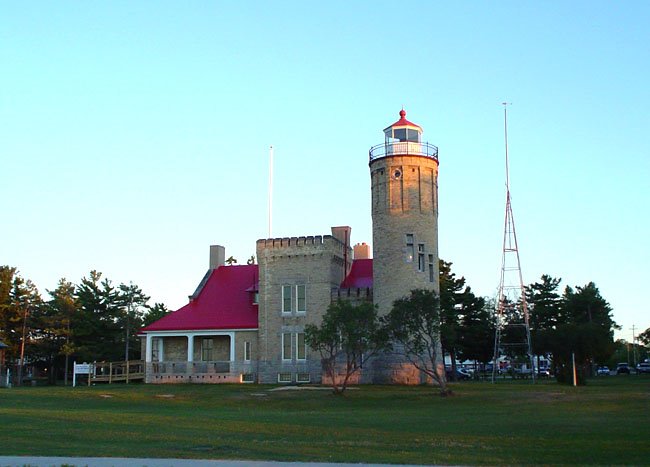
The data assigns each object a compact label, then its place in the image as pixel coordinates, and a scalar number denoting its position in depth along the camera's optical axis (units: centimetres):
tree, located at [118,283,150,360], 6681
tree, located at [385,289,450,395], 3859
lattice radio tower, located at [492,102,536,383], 5859
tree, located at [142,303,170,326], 7650
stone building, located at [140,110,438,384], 5006
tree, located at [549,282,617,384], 4975
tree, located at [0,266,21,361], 6306
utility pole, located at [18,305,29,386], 6259
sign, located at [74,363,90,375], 5122
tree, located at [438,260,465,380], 6719
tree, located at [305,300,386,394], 3959
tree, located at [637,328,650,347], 10462
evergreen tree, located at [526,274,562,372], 7500
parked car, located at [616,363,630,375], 9776
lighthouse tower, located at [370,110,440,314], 4962
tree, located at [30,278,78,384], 6341
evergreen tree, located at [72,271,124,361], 6500
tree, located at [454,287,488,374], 6838
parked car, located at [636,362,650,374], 9050
